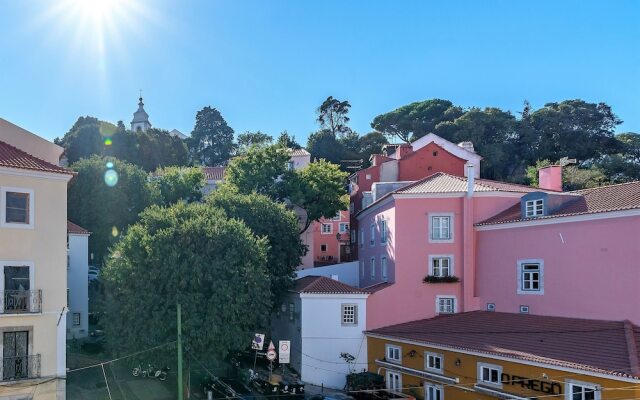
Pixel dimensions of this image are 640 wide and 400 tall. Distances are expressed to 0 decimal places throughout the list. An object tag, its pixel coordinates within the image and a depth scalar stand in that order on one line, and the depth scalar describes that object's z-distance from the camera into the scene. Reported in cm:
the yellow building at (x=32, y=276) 2259
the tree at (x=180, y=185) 5356
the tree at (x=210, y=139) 9844
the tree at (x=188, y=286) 2969
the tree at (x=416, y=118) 8069
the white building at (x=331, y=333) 3325
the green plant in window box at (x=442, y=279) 3428
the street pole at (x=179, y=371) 2217
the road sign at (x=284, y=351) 3222
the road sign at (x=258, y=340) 3052
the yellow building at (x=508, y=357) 2120
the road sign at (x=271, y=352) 3024
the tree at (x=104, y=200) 4569
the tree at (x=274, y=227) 3753
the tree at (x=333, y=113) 9225
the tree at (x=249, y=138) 9180
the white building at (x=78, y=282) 3962
